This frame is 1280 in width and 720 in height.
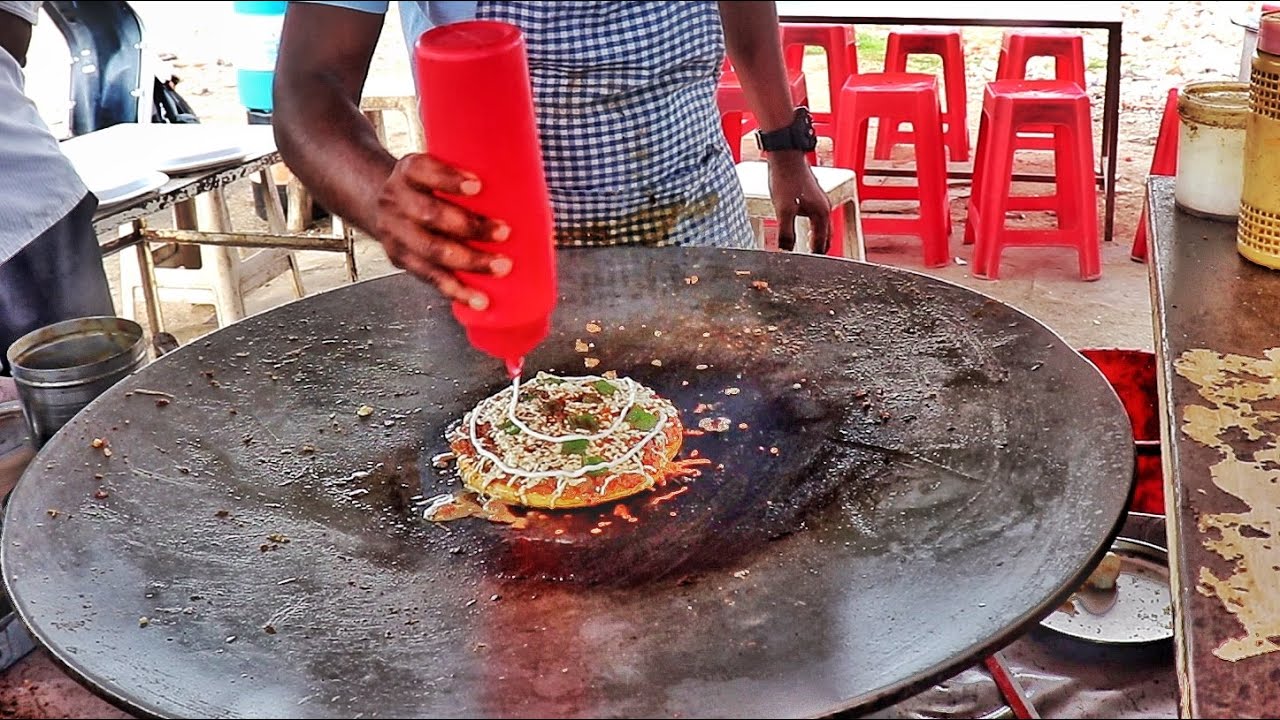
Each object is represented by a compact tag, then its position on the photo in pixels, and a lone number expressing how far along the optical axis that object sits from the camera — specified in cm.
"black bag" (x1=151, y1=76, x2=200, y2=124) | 555
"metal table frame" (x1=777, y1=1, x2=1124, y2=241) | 560
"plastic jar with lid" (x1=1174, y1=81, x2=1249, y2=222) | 247
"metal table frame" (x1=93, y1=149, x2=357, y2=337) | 412
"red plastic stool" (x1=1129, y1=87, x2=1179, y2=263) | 557
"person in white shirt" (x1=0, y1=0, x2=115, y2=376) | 315
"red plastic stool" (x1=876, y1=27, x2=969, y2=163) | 673
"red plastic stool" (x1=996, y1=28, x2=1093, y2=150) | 648
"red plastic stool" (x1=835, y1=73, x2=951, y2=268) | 561
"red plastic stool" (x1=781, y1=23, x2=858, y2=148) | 676
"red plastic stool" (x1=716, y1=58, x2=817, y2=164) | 557
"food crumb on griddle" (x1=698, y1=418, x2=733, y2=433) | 188
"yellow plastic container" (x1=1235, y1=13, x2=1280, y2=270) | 209
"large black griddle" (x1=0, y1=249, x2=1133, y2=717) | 127
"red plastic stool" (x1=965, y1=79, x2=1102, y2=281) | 541
